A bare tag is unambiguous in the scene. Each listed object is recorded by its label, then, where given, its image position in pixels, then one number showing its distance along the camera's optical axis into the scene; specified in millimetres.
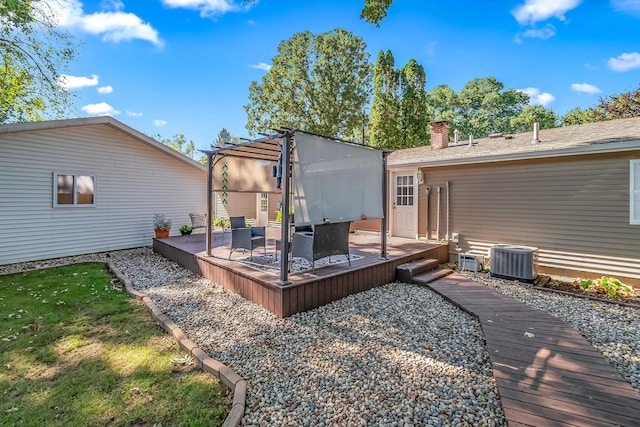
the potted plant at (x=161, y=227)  9445
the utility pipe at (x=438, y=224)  8227
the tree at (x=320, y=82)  21562
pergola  4383
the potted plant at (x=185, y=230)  9688
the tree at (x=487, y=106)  29188
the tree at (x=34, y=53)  8359
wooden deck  4445
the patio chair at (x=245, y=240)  5859
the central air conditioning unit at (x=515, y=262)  6094
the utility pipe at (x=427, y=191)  8391
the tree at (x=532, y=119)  26047
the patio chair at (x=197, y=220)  9383
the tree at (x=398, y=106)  21156
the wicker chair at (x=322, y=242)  4996
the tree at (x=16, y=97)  9562
